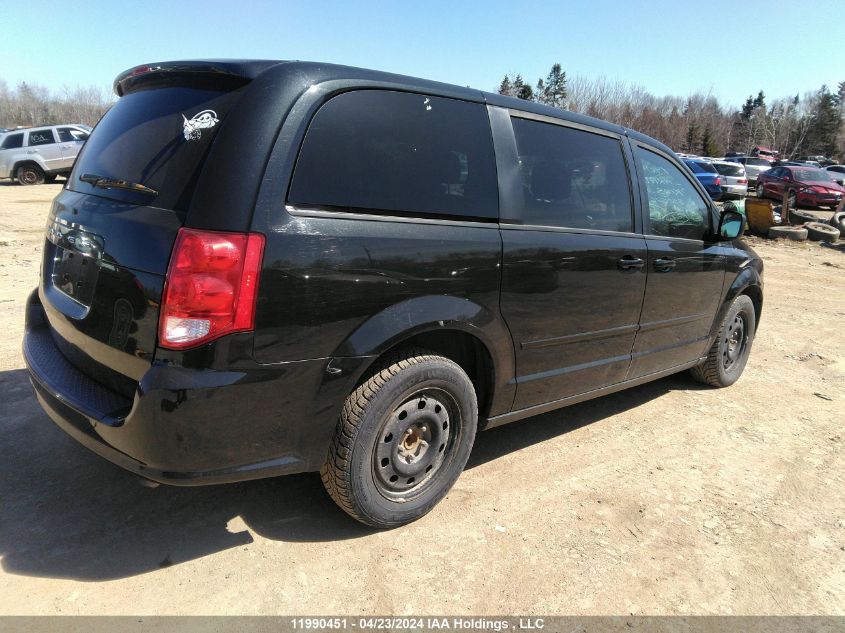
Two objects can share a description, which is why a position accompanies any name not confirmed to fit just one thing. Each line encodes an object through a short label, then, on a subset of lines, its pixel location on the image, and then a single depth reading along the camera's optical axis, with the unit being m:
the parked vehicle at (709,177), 21.91
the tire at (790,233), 14.91
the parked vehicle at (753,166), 32.25
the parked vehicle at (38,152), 19.36
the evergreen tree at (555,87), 75.22
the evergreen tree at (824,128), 70.12
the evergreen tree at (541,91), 76.62
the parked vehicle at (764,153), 54.69
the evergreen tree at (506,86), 72.99
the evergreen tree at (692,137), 69.88
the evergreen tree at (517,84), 75.28
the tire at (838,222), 15.85
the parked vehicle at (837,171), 31.68
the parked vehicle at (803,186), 21.73
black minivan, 2.06
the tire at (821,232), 14.62
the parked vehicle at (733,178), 23.70
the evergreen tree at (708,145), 63.75
